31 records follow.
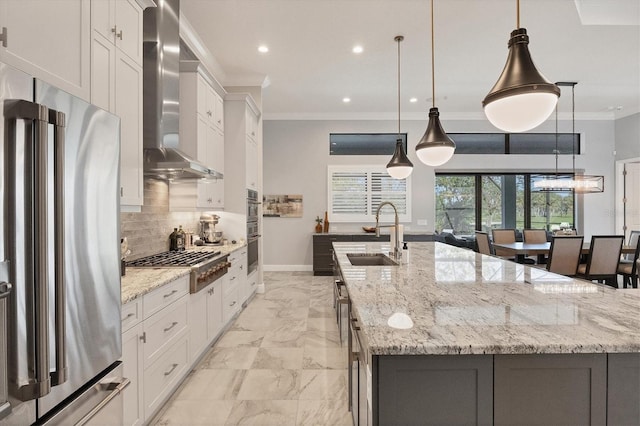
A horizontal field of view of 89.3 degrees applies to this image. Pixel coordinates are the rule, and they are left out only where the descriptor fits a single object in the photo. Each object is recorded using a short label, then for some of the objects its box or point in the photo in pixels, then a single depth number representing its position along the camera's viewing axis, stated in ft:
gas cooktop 8.29
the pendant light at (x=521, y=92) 4.47
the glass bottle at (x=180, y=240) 11.36
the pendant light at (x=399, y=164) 11.74
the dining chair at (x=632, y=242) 17.16
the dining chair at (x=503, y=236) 19.06
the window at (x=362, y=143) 23.17
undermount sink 9.84
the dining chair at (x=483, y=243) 16.61
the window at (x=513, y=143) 23.18
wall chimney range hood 8.52
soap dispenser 8.63
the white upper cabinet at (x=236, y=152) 14.17
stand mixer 13.20
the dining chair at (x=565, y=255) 13.56
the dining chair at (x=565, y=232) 17.80
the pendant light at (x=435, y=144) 8.62
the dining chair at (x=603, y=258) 13.82
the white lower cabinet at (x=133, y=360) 5.39
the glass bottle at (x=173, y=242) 11.28
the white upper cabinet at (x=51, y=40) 3.94
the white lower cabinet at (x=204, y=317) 8.26
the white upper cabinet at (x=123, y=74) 5.79
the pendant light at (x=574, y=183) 16.80
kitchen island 3.06
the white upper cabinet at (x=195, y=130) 10.88
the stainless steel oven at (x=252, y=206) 14.69
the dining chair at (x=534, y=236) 19.44
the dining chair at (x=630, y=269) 14.70
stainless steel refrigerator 3.03
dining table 15.42
